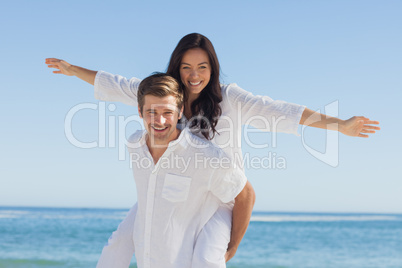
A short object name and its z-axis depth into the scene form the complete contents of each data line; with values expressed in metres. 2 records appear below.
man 2.92
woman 3.30
